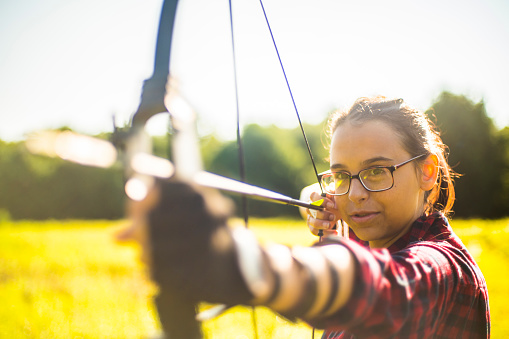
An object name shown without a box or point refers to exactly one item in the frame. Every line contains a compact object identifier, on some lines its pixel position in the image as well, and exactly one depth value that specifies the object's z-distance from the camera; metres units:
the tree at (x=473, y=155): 13.52
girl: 0.38
